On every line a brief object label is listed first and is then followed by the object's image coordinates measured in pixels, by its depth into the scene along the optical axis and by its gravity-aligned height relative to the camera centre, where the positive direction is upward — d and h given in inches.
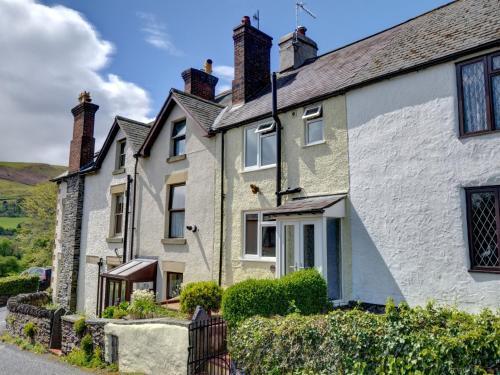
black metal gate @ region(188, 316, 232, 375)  297.9 -87.8
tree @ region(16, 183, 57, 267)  1417.3 +25.6
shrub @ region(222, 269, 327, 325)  282.7 -46.9
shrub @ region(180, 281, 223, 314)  409.7 -65.4
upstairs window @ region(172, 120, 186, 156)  594.2 +148.7
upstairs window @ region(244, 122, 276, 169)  469.1 +111.1
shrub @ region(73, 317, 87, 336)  431.5 -102.2
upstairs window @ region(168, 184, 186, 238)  577.0 +37.1
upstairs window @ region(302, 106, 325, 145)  419.2 +121.2
